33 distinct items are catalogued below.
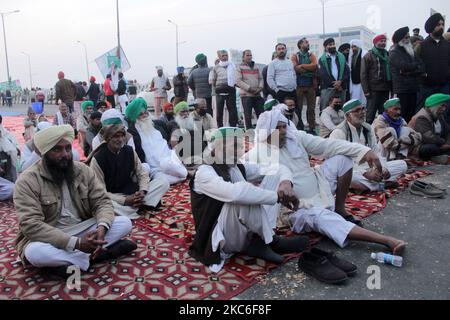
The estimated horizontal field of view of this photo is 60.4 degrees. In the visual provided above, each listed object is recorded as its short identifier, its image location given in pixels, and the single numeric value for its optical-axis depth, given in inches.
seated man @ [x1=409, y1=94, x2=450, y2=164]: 218.4
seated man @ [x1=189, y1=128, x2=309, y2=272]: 106.1
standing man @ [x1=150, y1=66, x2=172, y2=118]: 430.0
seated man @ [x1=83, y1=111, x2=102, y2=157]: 228.4
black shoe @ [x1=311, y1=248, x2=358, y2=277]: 101.8
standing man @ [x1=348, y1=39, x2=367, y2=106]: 286.8
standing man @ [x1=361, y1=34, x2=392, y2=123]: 253.1
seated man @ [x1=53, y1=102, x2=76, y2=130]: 318.5
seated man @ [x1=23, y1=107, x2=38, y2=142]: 318.7
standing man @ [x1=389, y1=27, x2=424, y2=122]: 235.8
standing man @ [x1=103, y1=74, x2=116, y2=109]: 457.7
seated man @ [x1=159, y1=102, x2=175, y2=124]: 267.0
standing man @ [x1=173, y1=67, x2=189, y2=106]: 378.9
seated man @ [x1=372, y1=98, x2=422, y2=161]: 205.9
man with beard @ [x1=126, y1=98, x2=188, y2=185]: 195.0
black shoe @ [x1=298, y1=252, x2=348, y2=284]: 98.3
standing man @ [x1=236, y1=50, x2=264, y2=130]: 305.3
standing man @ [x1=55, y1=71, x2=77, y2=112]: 416.2
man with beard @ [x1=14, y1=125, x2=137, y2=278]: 106.2
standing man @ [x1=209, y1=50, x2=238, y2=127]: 317.7
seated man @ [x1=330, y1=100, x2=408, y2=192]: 168.7
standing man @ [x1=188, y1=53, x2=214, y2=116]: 335.6
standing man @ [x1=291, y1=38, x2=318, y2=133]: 292.5
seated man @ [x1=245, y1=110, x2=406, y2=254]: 135.3
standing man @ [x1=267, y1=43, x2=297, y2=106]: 283.3
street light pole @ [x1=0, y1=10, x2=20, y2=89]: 1456.4
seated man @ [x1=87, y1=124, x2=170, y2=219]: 154.6
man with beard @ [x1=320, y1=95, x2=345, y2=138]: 220.7
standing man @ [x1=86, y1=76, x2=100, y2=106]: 515.6
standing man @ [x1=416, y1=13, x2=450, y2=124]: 237.9
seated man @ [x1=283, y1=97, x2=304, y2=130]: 266.4
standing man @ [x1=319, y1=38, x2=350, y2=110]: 274.2
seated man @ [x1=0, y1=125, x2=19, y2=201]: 200.5
